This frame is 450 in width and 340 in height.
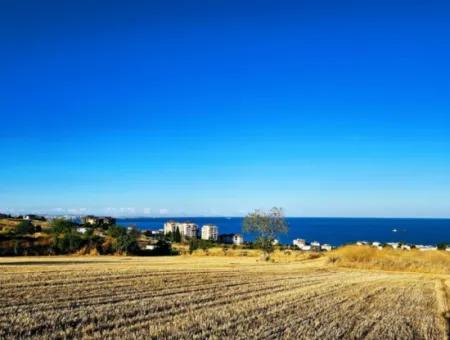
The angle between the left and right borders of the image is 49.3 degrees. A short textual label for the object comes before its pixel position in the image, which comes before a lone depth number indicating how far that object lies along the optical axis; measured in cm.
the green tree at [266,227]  6475
